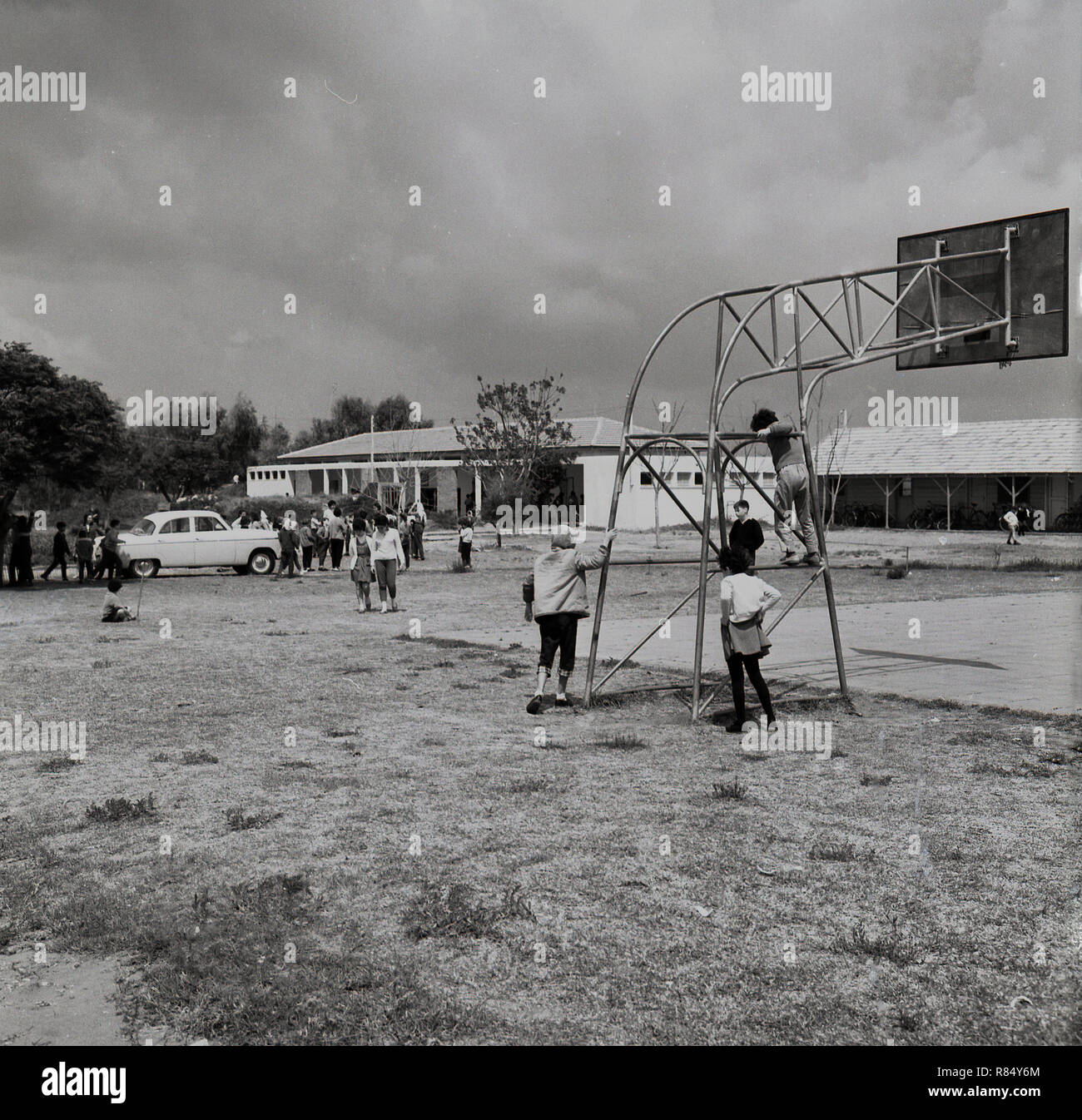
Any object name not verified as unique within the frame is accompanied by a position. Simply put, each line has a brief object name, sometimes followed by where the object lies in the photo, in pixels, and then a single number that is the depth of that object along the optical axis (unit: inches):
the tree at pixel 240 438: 3095.5
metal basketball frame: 375.9
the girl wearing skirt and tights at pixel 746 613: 337.4
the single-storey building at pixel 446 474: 2188.7
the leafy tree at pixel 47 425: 829.8
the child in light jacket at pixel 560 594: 382.0
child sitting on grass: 693.9
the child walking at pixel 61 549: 1019.9
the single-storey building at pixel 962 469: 1942.7
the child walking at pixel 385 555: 729.6
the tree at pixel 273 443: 3347.4
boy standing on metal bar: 388.8
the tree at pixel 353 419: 3708.7
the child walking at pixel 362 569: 723.4
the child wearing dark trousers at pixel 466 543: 1111.6
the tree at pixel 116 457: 899.4
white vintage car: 1050.1
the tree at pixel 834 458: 2174.2
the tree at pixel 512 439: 1951.3
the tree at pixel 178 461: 2748.5
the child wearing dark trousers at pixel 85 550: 952.9
